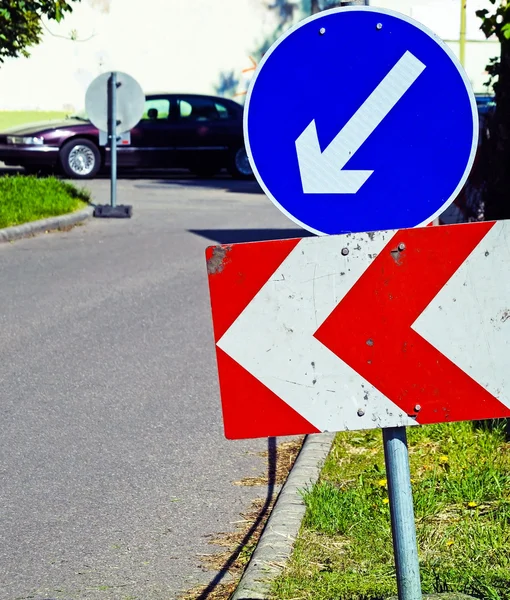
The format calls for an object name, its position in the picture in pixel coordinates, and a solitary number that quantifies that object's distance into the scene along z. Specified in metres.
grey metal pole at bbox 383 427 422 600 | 5.25
